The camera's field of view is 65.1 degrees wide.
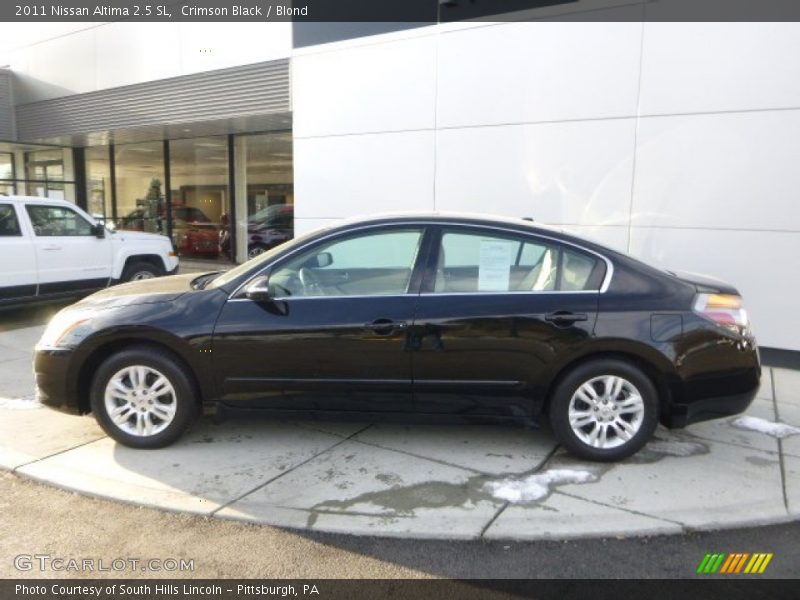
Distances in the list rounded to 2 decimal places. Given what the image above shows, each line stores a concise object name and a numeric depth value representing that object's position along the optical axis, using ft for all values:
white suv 27.04
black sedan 13.14
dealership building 21.56
